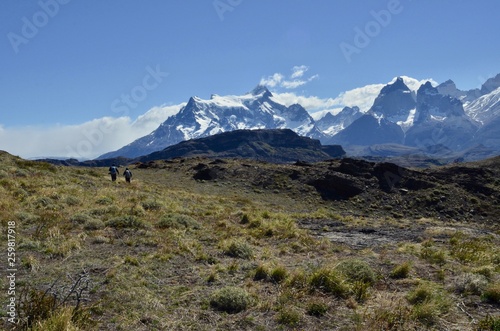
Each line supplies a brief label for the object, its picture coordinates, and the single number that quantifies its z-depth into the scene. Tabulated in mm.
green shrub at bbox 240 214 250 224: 22203
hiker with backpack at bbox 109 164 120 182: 38125
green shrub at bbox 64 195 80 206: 20609
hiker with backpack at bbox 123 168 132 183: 37709
